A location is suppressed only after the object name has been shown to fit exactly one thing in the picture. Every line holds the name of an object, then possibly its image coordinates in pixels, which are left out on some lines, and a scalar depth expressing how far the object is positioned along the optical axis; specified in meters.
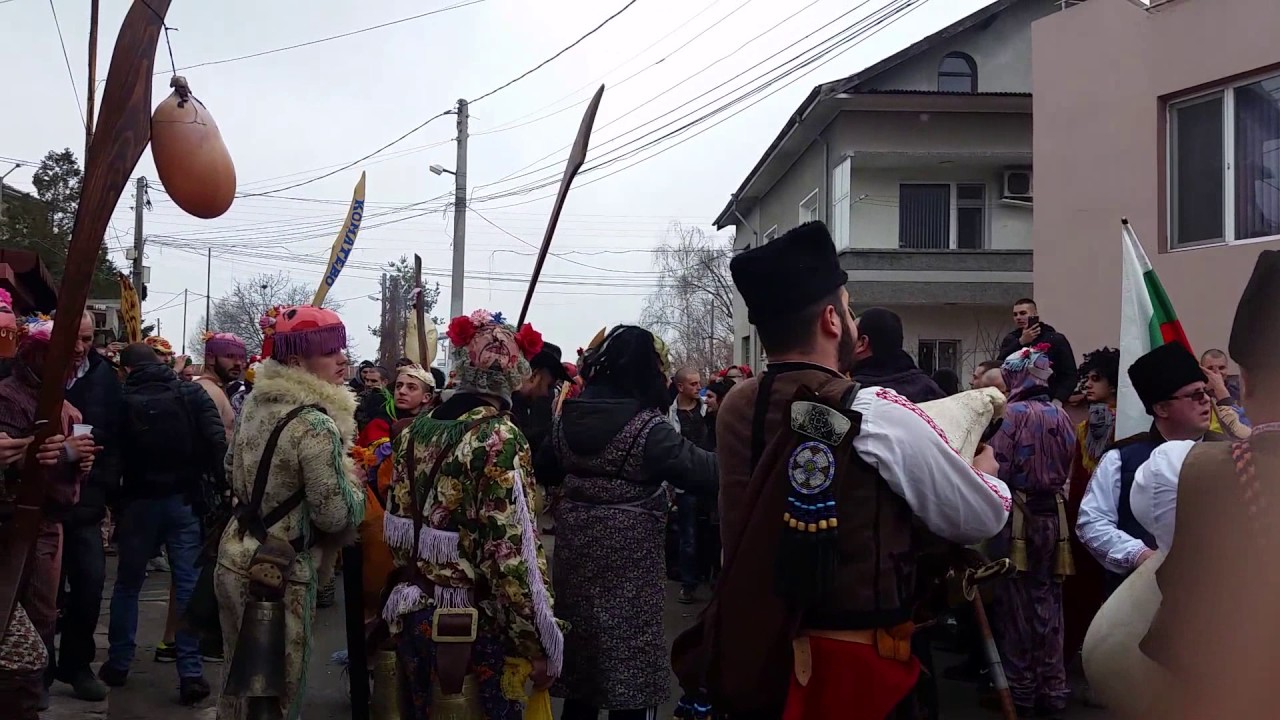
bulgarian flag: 4.85
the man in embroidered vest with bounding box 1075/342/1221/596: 3.84
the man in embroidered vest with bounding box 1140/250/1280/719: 1.93
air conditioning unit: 20.39
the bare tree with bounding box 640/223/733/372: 50.41
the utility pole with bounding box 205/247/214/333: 64.53
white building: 19.92
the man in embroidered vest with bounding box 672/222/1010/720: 2.28
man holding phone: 7.05
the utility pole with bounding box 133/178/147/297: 30.67
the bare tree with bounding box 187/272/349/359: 57.25
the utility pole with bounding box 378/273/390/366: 40.00
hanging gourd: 4.06
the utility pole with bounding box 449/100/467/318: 21.36
